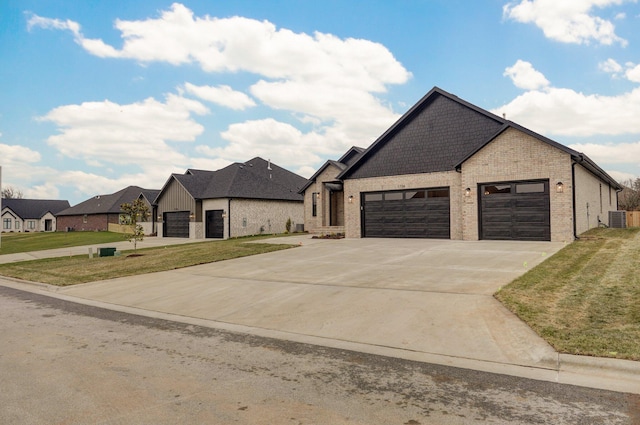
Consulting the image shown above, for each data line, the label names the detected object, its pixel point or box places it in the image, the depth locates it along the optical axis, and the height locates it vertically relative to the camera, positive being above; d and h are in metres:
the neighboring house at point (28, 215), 73.81 +1.27
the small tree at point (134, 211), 24.33 +0.59
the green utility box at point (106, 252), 22.20 -1.69
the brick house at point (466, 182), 18.41 +1.82
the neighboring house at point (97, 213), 55.94 +1.25
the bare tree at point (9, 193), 108.66 +7.81
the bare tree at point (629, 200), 47.88 +1.85
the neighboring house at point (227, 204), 34.16 +1.40
